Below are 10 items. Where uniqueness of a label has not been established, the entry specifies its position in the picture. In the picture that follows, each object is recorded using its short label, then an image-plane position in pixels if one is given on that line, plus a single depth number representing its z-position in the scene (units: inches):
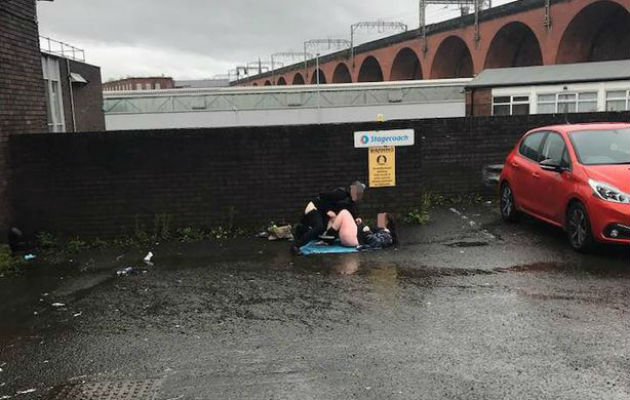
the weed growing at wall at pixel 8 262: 291.4
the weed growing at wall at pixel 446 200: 426.0
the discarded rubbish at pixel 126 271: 279.5
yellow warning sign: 368.2
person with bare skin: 309.9
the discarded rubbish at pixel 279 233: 339.0
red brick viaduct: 1278.3
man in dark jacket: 313.4
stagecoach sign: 365.4
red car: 259.9
